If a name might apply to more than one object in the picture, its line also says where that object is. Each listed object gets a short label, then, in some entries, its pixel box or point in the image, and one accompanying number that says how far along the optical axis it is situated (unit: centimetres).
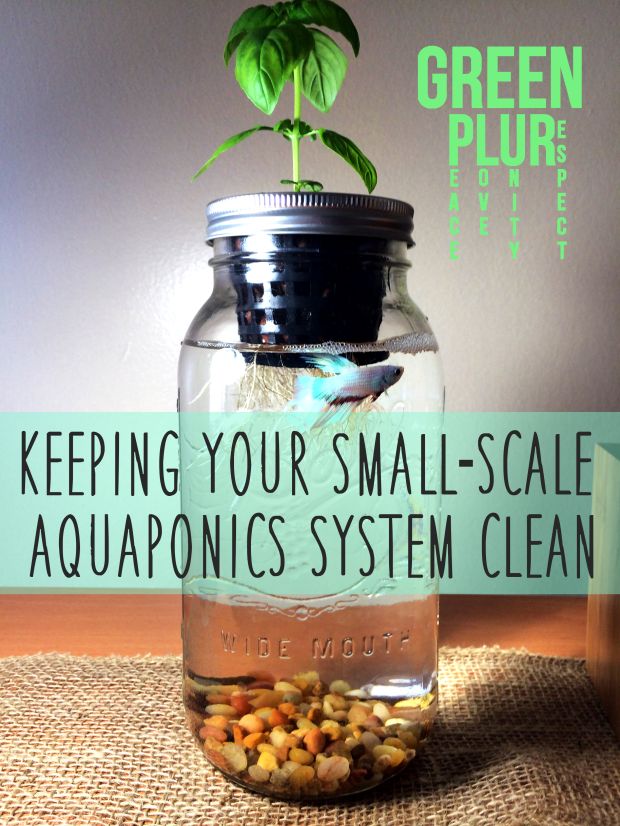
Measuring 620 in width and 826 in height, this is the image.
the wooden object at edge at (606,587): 66
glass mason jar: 52
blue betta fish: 55
